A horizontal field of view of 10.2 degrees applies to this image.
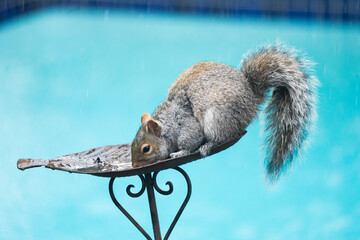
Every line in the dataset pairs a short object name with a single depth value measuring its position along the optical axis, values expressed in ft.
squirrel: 9.50
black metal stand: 9.67
